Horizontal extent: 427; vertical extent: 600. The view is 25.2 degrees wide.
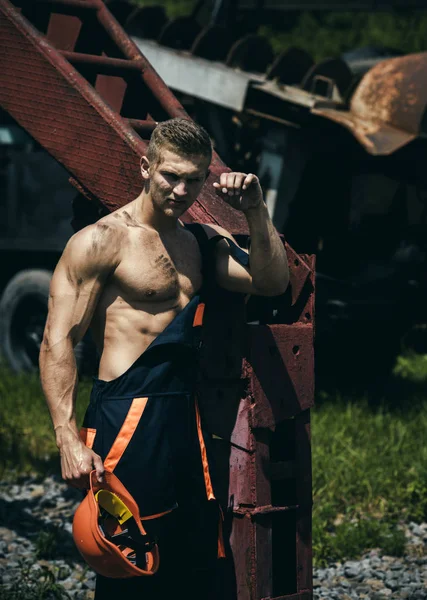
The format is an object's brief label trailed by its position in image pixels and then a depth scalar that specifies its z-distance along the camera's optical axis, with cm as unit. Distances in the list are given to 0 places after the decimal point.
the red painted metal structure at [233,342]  346
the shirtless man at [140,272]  316
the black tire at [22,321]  911
